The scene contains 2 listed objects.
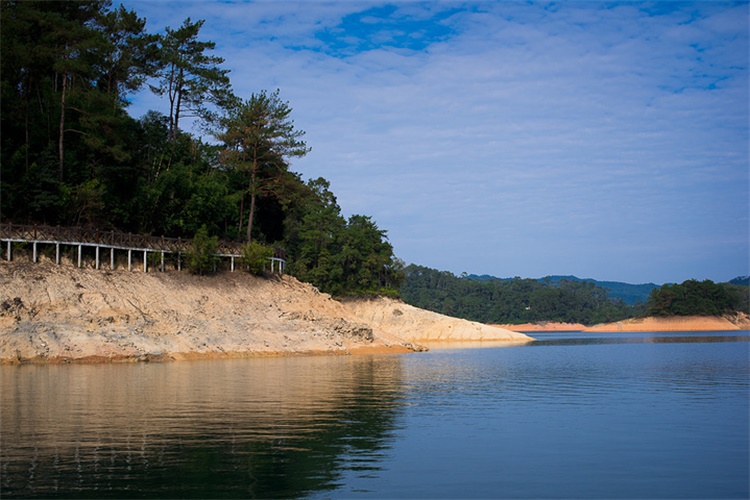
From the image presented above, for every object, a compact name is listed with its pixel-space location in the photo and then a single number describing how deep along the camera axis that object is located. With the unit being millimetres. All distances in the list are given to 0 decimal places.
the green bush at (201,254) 53312
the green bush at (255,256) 56312
